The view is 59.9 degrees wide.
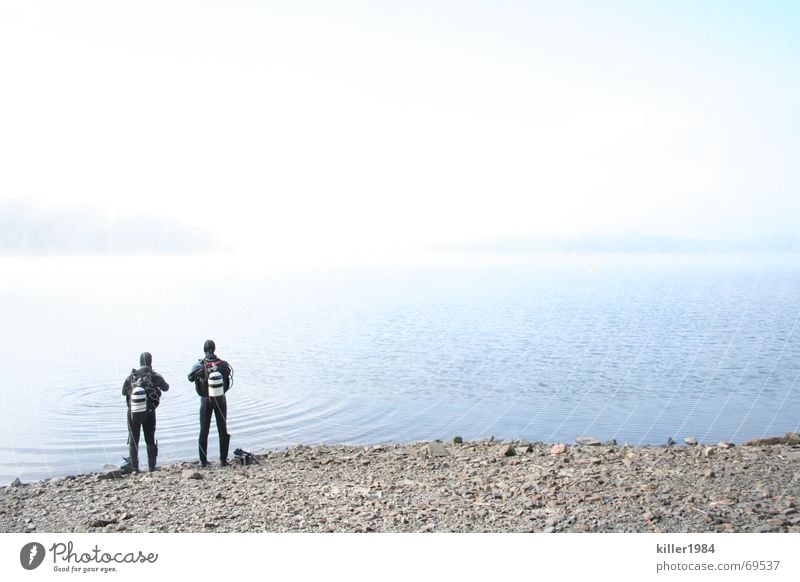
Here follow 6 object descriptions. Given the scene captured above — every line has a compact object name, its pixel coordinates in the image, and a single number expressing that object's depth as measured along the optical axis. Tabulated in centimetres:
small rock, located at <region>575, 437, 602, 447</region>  821
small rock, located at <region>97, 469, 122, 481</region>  730
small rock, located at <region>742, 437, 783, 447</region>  777
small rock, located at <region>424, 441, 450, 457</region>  757
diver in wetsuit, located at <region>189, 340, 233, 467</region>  744
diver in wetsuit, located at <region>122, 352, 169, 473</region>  742
